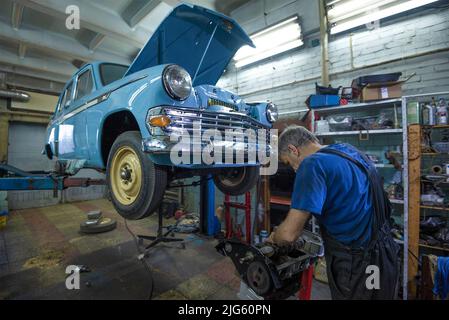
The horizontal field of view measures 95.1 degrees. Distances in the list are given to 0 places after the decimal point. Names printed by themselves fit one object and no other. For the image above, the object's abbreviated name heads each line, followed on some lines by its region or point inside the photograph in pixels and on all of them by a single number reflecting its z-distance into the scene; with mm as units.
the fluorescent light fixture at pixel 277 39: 3543
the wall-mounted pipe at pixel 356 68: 2938
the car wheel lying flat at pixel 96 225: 4211
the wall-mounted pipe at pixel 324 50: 3529
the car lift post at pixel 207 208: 3736
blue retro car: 1589
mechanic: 1200
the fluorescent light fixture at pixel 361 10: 2863
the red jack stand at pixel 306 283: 1784
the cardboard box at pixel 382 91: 2758
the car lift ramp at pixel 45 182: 2217
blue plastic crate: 3191
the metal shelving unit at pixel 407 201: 2564
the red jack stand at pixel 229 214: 3451
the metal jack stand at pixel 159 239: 3410
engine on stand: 1213
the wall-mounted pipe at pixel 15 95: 5870
